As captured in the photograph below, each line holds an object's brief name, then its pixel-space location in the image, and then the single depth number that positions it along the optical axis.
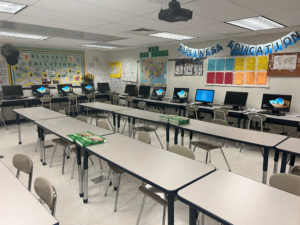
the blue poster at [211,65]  5.44
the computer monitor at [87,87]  7.75
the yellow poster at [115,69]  8.25
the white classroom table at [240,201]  1.14
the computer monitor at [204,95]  5.30
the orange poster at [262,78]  4.62
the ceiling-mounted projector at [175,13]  2.24
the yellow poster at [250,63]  4.75
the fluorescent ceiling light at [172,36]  4.73
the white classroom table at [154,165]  1.51
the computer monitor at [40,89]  6.61
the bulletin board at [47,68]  6.61
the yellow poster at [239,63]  4.93
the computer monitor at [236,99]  4.69
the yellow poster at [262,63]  4.57
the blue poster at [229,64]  5.11
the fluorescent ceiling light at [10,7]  2.72
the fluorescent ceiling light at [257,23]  3.34
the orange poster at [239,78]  4.99
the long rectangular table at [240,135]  2.29
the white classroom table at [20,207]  1.15
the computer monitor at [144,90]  6.84
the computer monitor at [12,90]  6.00
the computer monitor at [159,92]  6.43
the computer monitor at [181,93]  5.89
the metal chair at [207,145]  3.02
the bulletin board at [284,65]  4.15
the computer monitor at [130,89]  7.32
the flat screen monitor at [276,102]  4.11
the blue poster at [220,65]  5.28
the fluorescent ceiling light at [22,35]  4.88
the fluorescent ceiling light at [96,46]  6.95
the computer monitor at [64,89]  7.16
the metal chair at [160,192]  1.78
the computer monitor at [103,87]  8.08
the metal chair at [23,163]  1.91
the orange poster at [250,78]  4.80
